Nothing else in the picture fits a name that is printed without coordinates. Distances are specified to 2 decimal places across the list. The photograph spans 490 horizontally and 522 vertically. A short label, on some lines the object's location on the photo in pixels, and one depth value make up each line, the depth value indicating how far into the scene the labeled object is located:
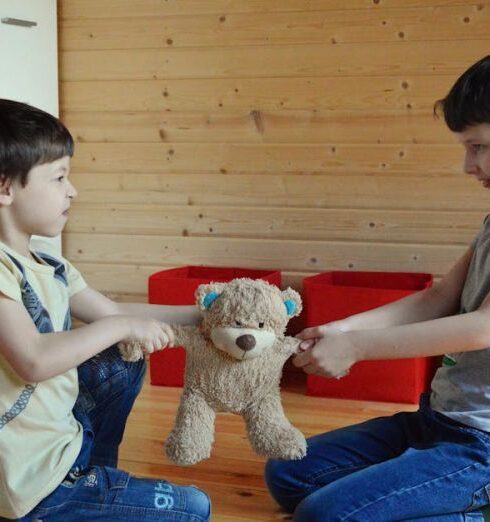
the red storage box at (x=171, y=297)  2.30
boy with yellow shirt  1.18
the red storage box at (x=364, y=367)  2.18
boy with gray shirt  1.31
